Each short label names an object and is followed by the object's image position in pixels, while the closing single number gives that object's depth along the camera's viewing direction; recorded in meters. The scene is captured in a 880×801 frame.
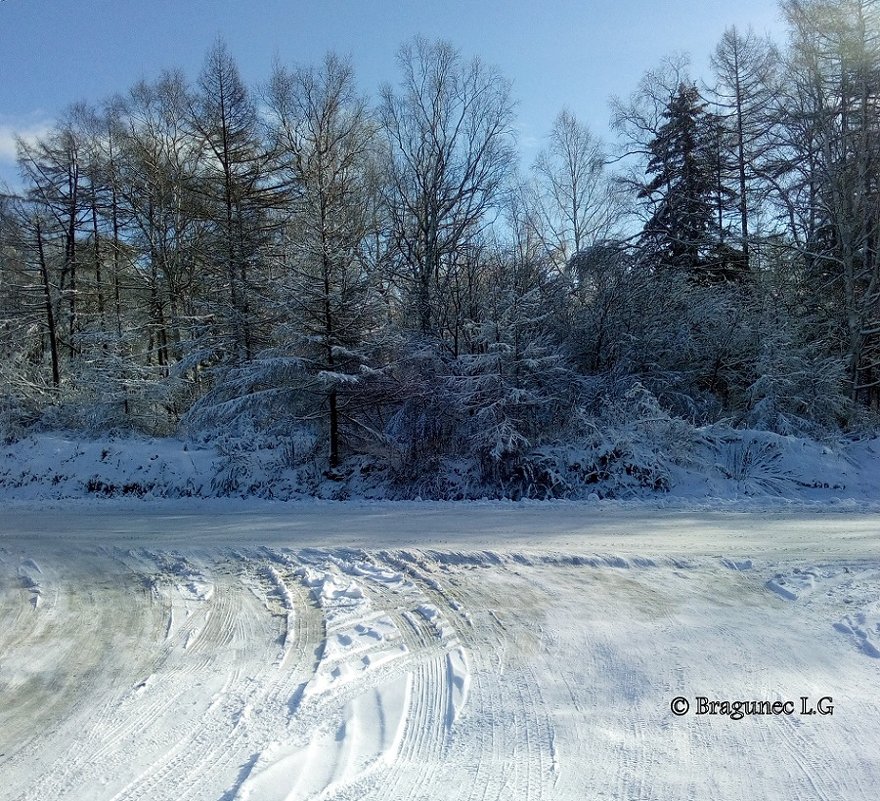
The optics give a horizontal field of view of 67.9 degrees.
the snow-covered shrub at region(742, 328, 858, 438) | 16.05
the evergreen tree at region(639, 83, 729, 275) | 22.81
